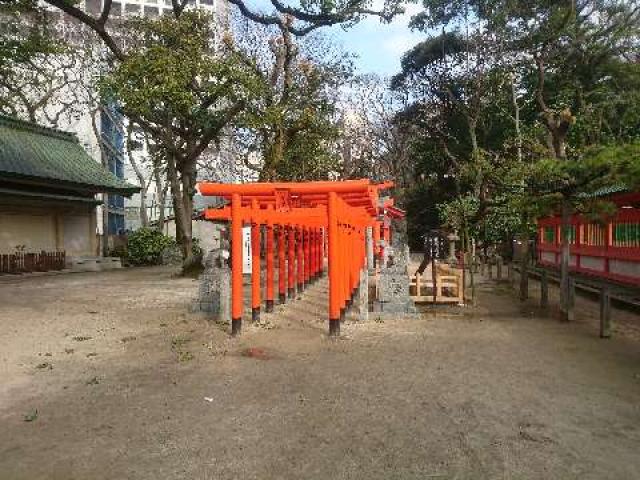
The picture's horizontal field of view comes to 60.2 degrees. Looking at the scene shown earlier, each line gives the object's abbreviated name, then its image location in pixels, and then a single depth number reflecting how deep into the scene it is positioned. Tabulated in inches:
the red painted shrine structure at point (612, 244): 544.7
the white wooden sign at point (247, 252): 889.5
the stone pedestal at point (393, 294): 502.0
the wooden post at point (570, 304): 472.4
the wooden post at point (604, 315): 400.5
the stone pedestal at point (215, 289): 486.6
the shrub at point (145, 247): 1299.2
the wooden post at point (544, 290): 535.7
